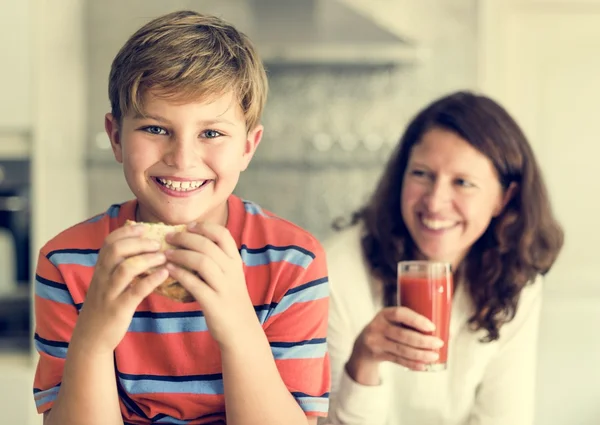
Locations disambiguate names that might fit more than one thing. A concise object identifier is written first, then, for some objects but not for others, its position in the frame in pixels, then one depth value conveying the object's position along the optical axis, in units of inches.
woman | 65.3
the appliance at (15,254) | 110.3
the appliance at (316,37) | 119.6
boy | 36.4
